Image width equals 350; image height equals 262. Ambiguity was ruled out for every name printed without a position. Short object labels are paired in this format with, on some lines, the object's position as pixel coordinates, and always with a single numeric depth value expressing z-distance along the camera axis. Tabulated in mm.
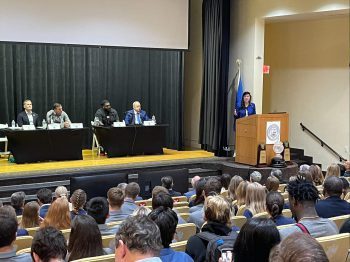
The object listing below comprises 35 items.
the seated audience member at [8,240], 3044
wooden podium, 9484
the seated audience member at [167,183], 6340
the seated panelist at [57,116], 9836
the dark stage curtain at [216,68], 11359
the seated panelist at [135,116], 10508
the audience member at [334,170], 6172
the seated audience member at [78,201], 4777
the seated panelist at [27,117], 9586
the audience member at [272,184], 5711
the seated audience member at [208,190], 4473
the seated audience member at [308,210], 3512
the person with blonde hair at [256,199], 4758
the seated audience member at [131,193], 5311
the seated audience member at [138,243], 2069
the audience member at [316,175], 6782
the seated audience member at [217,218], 3277
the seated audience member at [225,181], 6543
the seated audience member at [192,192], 6368
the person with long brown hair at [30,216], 4418
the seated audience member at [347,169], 7538
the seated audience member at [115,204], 4680
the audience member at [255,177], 6246
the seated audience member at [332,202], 4512
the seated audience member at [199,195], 5031
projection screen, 9383
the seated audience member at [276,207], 3963
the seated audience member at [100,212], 3896
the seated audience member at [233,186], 5688
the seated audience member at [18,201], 5133
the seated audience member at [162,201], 4316
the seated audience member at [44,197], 5457
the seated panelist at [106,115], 10281
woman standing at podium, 10594
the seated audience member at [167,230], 2772
